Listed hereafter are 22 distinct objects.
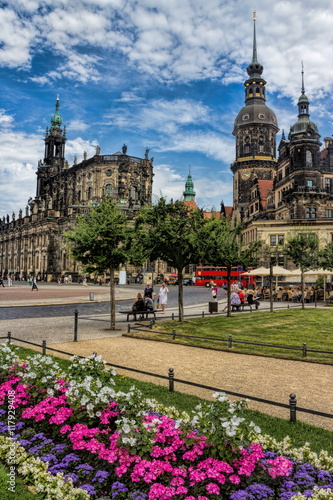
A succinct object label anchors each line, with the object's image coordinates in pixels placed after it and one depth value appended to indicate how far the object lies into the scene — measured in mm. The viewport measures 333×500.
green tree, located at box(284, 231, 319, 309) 27172
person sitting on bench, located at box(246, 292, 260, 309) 25770
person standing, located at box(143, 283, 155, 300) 22219
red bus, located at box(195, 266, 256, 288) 51419
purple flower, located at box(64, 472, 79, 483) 4245
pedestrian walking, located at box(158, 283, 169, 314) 23906
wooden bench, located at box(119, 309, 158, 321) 19188
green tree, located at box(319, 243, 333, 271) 30375
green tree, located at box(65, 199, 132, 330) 16516
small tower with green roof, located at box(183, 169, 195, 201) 132250
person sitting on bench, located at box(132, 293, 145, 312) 20109
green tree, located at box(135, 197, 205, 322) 17672
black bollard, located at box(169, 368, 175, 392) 7266
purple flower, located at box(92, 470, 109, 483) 4193
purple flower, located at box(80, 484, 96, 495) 4012
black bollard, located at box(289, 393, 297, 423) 5816
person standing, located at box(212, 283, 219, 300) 29962
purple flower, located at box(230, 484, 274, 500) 3822
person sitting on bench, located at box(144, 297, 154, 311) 20391
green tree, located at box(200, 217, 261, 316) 18234
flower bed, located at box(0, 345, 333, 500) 4008
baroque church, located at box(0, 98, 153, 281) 89188
